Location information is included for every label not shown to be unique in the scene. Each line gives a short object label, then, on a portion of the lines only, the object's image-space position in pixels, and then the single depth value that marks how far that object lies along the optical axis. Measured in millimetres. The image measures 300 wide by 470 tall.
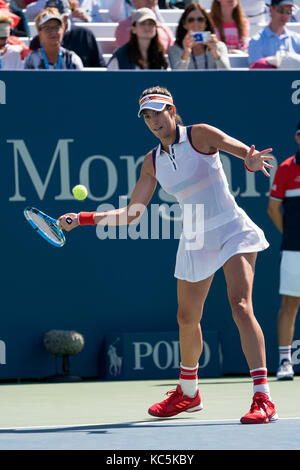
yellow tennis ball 11164
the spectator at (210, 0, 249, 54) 19500
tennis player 10703
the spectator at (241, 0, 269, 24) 22422
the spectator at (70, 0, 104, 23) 20859
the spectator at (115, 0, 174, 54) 19225
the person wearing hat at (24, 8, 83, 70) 16531
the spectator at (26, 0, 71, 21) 21050
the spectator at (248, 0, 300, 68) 18469
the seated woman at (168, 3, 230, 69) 17312
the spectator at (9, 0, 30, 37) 20141
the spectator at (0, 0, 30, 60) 18062
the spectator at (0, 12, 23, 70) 17531
